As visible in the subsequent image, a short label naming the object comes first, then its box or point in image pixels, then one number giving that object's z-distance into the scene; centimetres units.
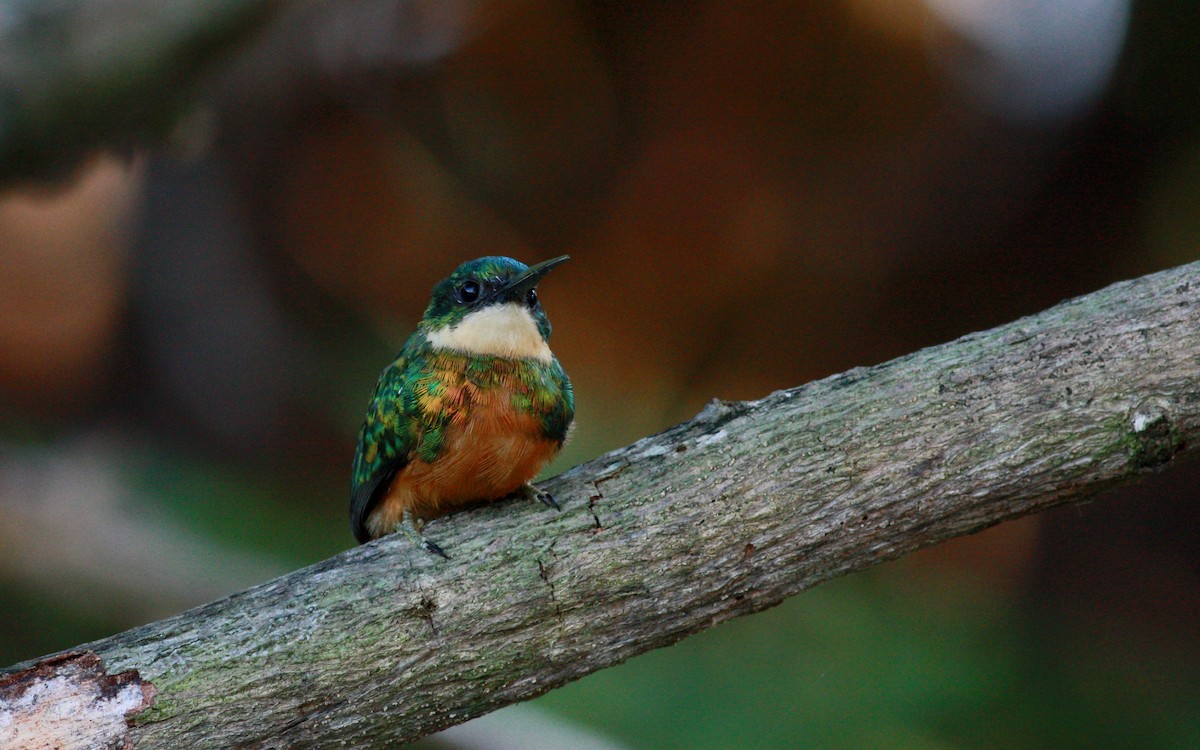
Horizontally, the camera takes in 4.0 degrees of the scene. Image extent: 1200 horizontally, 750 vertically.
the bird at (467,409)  440
